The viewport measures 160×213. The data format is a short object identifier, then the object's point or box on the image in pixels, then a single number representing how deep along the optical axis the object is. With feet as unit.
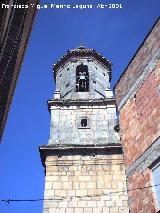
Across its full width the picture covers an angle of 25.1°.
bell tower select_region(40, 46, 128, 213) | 43.73
